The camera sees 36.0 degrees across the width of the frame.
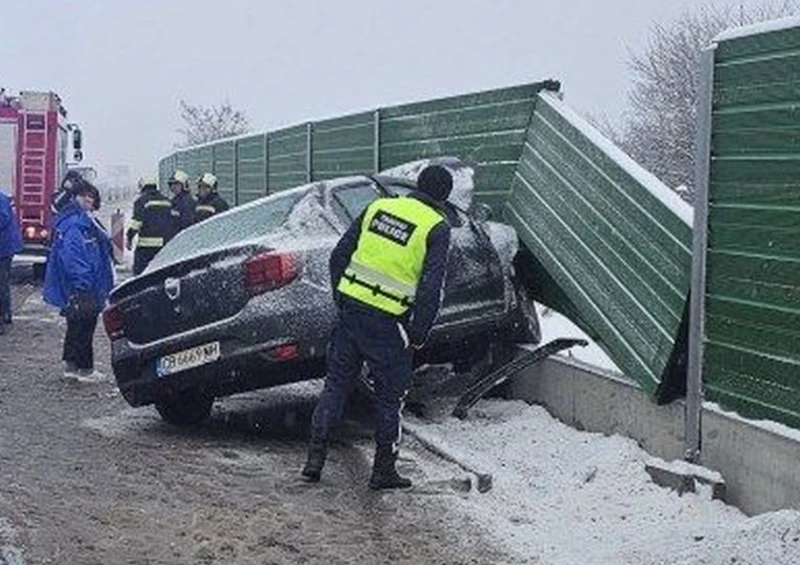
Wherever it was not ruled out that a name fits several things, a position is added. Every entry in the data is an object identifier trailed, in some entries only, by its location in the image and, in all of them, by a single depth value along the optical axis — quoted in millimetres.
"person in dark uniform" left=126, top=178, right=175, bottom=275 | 14102
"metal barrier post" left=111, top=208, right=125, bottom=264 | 22859
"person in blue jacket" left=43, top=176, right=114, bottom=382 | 10133
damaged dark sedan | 7488
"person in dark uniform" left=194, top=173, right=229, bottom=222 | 14336
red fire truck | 20281
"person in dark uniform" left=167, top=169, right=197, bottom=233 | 14594
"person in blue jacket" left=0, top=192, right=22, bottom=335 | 13180
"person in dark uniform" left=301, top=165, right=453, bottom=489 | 6344
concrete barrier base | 5434
